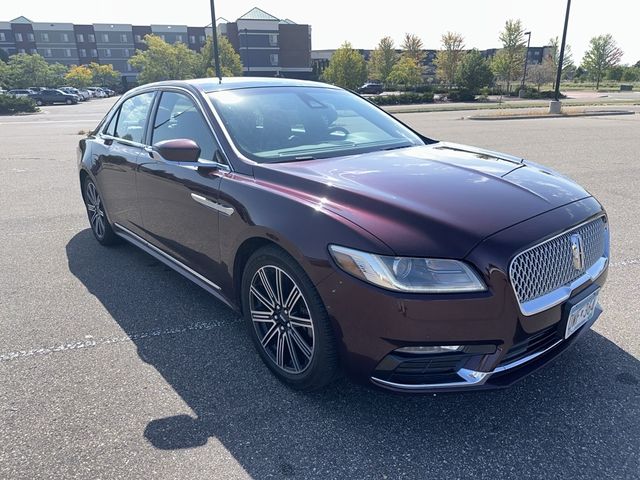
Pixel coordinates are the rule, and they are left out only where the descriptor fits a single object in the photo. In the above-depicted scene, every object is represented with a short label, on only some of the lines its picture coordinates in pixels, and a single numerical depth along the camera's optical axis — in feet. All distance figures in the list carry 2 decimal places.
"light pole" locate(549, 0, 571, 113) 78.84
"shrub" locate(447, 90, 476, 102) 144.66
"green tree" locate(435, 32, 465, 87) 186.70
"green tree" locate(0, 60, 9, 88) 212.64
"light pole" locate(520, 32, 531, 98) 157.44
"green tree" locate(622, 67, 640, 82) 254.47
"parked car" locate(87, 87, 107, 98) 218.85
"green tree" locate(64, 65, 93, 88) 251.39
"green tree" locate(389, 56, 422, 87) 184.55
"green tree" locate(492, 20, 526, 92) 164.66
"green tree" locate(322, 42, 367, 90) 159.63
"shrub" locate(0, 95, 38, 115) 116.88
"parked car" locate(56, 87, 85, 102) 181.45
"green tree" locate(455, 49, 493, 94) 156.15
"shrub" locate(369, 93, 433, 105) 134.21
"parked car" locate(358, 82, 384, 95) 186.80
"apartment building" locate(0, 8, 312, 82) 264.52
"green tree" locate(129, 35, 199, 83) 188.96
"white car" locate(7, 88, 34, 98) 176.65
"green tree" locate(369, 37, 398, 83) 198.80
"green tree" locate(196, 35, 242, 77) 189.57
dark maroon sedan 7.13
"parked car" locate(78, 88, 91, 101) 192.61
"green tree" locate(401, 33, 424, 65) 210.79
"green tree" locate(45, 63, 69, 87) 234.38
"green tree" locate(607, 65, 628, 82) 250.78
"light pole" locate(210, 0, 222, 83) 68.29
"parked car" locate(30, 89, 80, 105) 167.94
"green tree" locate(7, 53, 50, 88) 220.60
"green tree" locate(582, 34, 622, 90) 205.98
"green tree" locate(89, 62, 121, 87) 282.77
